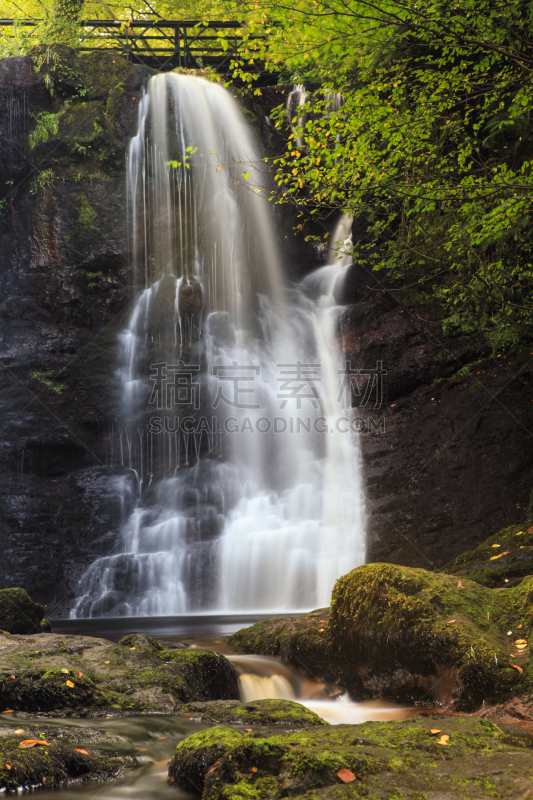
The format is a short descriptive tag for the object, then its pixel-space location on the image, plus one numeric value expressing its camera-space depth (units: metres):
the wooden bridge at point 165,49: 16.69
